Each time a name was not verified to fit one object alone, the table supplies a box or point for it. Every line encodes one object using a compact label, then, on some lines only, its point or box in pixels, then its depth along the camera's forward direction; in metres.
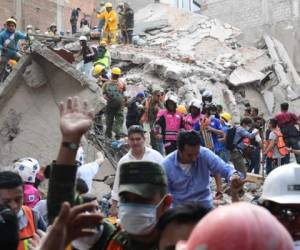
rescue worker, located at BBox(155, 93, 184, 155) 10.36
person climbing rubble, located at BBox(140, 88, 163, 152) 12.85
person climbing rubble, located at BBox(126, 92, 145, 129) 12.21
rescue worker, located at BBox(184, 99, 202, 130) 10.88
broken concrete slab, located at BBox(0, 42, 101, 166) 9.75
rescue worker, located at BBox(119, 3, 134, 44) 23.09
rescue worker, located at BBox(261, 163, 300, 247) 3.09
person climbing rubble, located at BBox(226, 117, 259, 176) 11.20
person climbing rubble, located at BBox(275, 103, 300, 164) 11.72
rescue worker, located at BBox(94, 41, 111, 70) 15.48
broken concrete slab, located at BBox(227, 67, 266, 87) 21.78
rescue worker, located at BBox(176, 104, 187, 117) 12.97
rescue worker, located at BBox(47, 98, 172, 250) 2.85
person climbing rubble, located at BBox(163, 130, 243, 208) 5.57
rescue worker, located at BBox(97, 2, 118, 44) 21.02
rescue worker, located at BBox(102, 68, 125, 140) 11.61
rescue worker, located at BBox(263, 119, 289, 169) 11.86
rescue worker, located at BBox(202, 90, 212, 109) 13.45
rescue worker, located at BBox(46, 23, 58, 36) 23.75
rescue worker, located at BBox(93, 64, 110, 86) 13.79
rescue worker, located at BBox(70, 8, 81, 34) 28.19
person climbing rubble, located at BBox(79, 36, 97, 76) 14.69
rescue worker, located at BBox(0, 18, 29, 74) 12.98
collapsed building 9.79
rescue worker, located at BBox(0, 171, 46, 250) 4.08
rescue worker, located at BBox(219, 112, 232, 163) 11.26
